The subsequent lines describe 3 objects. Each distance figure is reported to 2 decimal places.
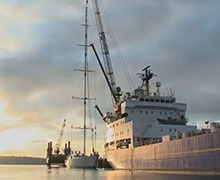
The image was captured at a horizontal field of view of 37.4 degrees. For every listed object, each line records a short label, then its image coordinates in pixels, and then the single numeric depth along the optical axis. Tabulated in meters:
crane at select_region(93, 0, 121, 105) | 66.58
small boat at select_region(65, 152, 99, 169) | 66.62
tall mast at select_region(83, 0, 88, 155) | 76.88
